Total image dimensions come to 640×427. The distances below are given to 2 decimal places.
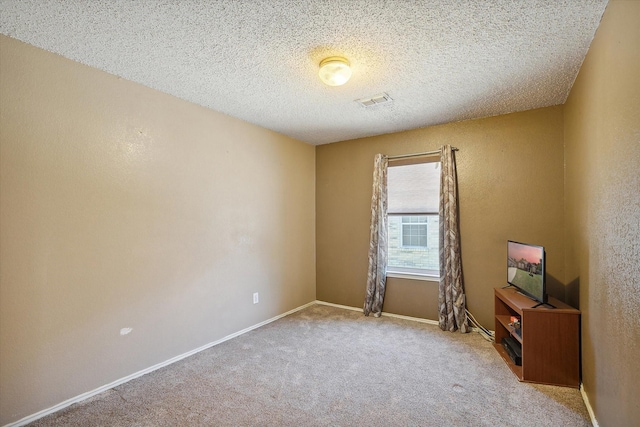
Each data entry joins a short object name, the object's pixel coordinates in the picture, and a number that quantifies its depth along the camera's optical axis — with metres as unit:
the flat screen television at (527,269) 2.55
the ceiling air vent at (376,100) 2.93
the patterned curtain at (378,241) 4.12
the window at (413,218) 3.96
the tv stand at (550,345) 2.38
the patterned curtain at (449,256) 3.57
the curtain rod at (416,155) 3.83
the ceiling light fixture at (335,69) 2.19
